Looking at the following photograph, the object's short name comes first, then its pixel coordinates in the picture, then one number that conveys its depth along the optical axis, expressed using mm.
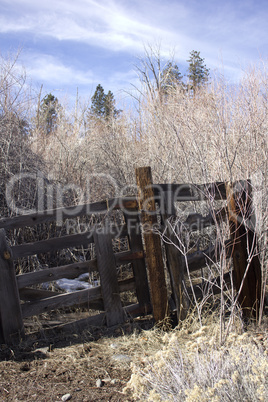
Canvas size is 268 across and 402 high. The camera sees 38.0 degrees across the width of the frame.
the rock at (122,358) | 3713
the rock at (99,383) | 3268
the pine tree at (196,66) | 25641
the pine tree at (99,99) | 37781
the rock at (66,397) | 3041
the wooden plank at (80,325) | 4309
